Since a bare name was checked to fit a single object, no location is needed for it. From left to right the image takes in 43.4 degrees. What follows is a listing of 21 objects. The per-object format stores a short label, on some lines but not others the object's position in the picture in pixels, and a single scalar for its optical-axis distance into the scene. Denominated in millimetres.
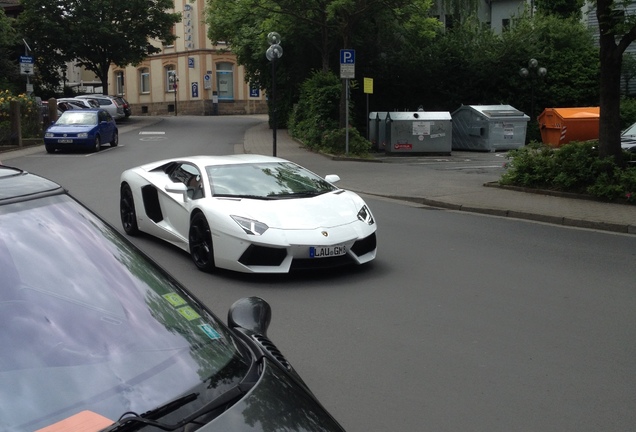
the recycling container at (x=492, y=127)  30875
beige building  66312
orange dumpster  28406
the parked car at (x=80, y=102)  41250
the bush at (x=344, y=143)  26234
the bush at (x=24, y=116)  29219
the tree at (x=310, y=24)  28562
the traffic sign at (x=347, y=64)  23766
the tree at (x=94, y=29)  48219
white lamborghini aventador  8289
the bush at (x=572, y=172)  14648
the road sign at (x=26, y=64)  32062
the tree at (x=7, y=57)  40375
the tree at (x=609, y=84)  14805
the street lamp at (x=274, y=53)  22516
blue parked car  27453
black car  2156
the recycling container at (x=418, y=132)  27719
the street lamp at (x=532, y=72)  35072
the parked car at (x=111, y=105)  46281
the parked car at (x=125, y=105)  48975
